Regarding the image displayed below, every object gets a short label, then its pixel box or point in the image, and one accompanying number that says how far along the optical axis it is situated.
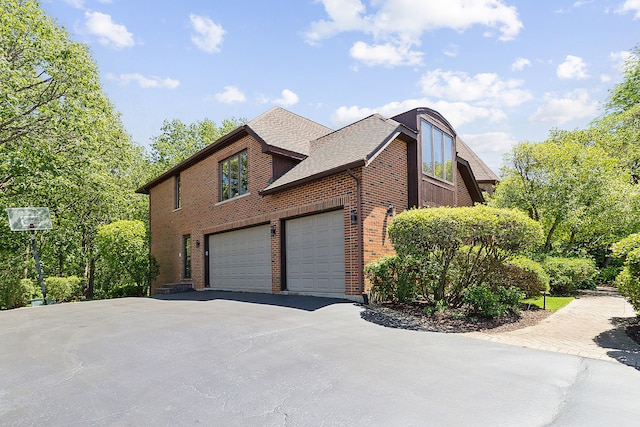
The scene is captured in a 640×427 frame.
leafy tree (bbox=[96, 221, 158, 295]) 16.61
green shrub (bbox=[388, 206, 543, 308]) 7.32
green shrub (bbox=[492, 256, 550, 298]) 9.88
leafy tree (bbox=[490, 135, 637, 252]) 12.95
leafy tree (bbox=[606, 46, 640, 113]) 21.18
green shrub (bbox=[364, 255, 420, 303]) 8.43
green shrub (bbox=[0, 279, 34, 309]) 13.30
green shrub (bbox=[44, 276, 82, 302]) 15.45
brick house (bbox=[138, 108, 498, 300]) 9.81
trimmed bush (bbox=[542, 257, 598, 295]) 11.68
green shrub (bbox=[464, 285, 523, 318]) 7.34
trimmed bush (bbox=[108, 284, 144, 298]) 17.67
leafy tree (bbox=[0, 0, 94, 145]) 12.98
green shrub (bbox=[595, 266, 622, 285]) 15.92
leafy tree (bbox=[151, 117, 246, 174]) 32.09
